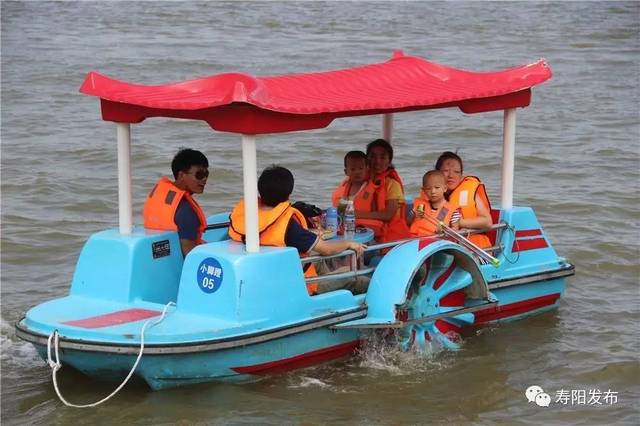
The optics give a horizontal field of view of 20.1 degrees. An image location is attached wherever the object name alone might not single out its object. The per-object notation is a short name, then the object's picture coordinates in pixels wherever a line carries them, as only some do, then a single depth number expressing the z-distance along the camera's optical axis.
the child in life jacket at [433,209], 11.55
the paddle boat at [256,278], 9.71
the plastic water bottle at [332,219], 11.75
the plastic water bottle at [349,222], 11.76
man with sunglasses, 10.83
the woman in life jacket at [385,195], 12.47
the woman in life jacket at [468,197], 11.80
